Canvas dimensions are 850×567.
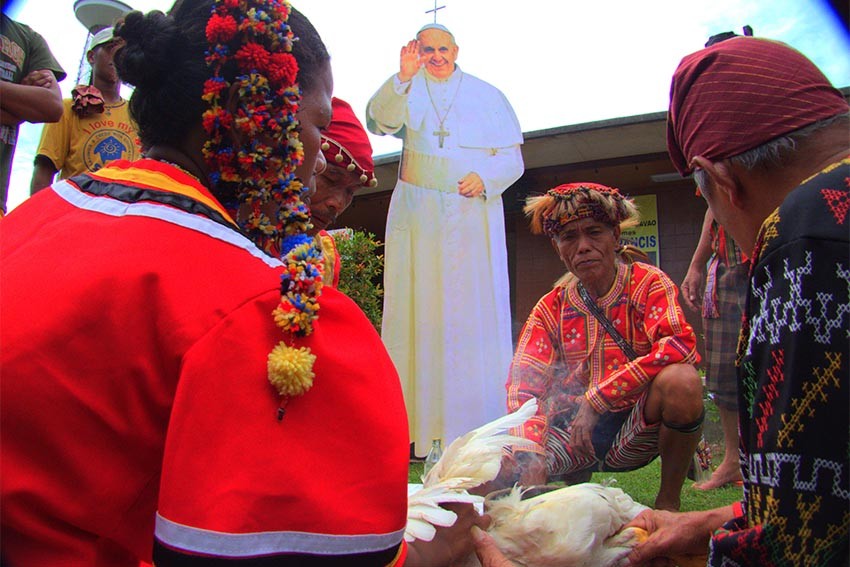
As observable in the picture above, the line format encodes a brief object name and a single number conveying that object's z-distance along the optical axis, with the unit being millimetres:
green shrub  6504
